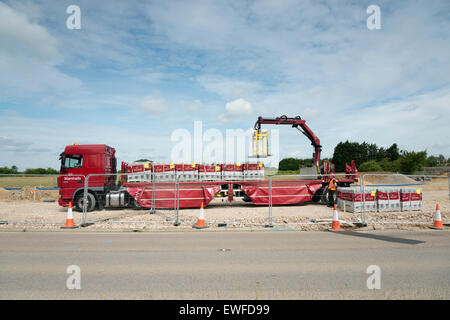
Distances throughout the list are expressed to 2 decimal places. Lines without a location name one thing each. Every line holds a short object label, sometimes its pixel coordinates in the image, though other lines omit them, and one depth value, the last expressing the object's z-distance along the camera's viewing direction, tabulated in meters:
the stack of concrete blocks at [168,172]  15.00
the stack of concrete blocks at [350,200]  13.81
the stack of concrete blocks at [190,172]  15.41
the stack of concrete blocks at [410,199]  14.48
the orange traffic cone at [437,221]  9.59
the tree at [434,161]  128.45
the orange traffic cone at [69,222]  10.19
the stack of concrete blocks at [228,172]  15.76
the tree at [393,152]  97.53
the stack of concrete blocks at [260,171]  15.97
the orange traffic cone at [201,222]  10.09
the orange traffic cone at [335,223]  9.58
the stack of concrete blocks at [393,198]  14.36
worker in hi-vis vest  15.96
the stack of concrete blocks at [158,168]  15.40
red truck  14.38
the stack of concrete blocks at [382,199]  14.22
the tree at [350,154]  90.44
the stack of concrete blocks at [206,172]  15.53
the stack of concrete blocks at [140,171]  14.94
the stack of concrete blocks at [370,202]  13.97
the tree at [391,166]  61.23
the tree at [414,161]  53.16
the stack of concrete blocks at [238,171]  15.80
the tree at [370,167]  64.12
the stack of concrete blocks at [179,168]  15.43
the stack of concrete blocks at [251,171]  15.85
